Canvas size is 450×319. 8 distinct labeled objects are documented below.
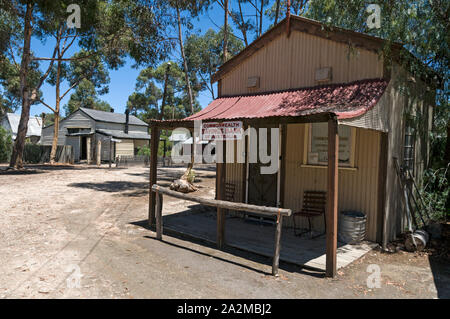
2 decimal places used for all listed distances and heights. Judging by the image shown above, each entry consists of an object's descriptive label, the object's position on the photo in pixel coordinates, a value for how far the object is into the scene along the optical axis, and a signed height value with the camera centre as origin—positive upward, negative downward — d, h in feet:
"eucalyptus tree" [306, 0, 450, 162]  21.56 +8.95
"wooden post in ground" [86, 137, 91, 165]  94.13 +1.07
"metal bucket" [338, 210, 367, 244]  21.12 -4.56
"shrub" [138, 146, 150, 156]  106.32 +0.56
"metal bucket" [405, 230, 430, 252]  20.66 -5.25
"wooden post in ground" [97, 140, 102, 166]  86.48 -0.68
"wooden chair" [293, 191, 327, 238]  23.18 -3.46
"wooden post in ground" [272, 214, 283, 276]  16.16 -4.60
